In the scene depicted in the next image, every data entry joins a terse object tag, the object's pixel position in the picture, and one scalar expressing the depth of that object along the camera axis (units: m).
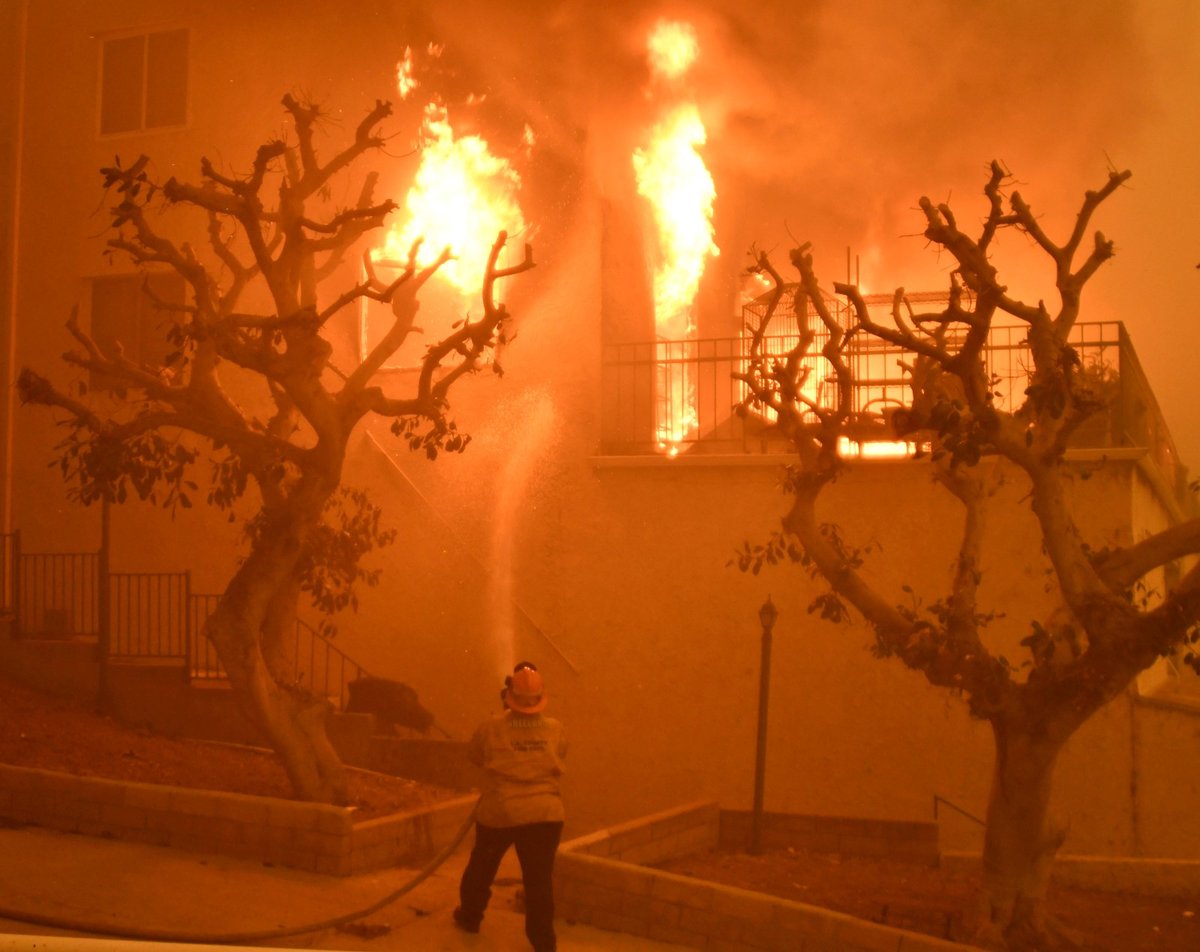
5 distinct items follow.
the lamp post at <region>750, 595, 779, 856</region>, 9.79
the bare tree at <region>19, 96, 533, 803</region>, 8.57
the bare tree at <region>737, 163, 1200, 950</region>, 6.69
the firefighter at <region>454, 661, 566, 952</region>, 6.84
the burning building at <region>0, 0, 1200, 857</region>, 11.42
